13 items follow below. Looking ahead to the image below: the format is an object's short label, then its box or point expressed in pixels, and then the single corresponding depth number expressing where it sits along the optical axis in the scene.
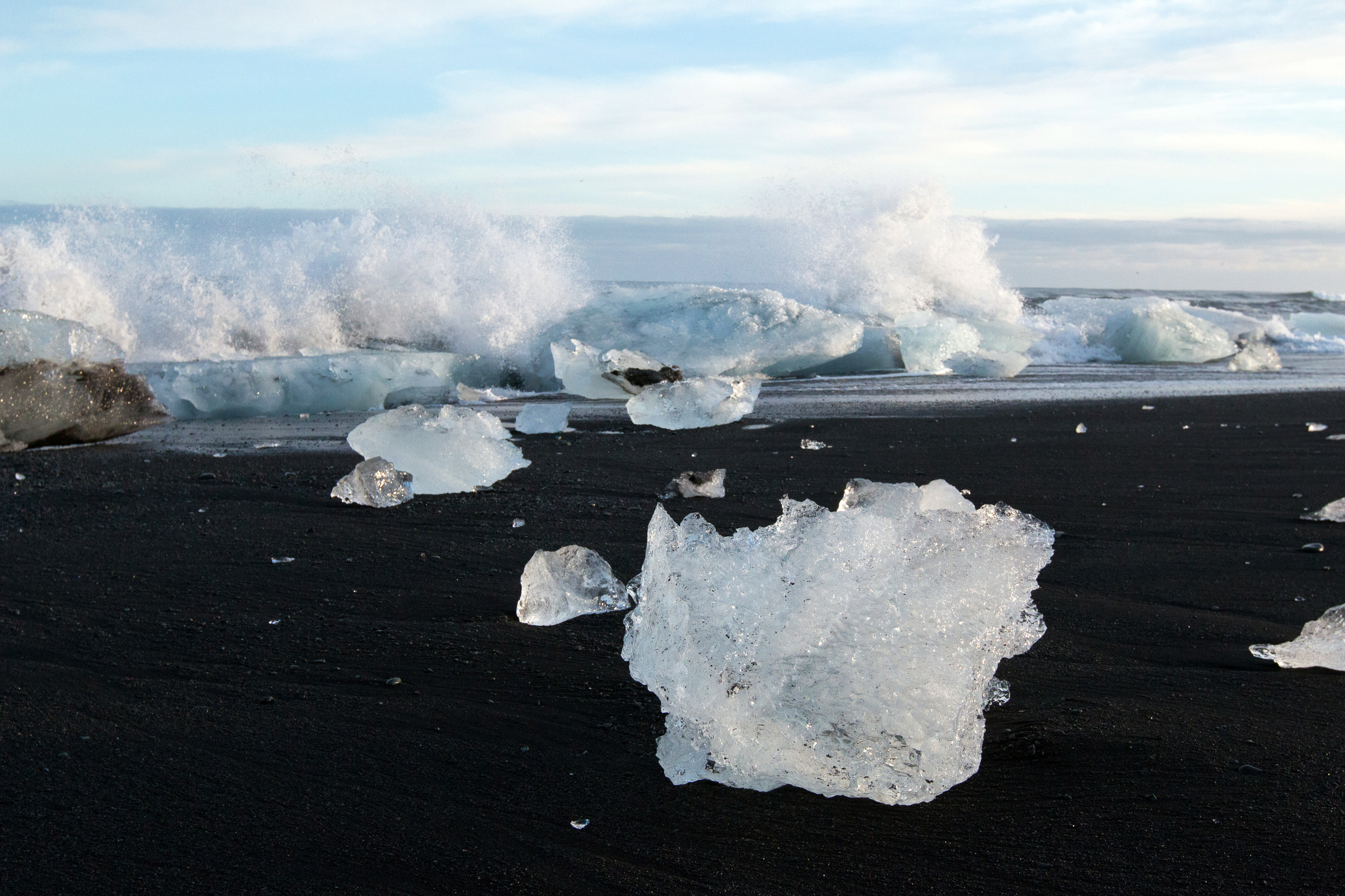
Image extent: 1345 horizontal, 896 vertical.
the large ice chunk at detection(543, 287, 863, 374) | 9.58
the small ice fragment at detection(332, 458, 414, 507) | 3.76
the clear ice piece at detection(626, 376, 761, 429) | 5.80
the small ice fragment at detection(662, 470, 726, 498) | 3.94
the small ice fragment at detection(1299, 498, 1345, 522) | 3.52
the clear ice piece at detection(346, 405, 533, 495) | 4.06
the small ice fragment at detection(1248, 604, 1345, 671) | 2.12
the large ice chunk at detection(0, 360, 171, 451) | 5.02
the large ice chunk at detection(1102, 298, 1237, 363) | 11.40
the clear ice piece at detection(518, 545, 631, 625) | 2.49
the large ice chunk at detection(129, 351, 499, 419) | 6.77
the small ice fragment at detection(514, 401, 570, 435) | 5.62
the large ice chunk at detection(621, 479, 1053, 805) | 1.60
